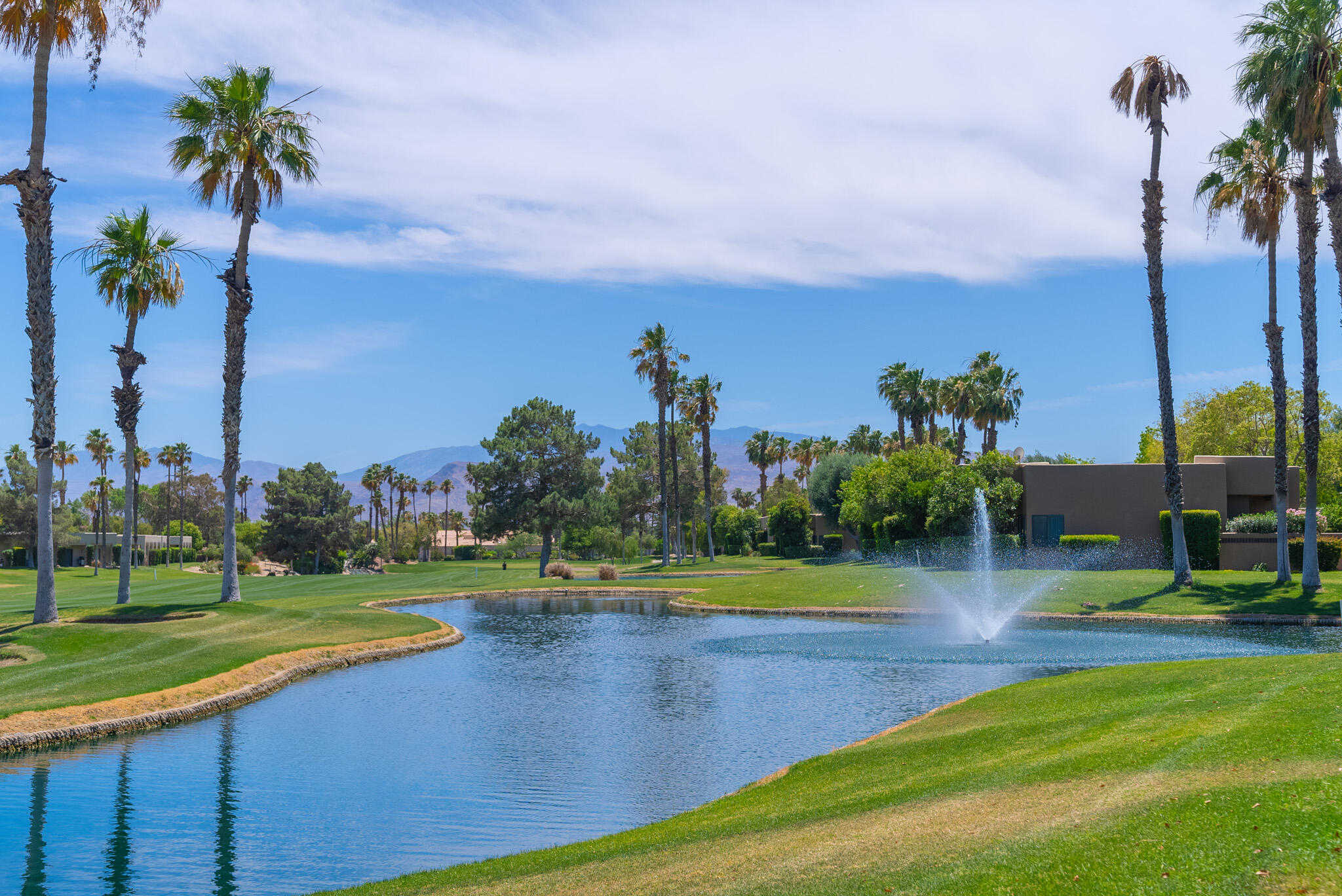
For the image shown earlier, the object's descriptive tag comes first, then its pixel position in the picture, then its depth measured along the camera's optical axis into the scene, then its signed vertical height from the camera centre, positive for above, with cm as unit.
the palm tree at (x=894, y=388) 8281 +1002
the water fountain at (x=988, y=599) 3242 -371
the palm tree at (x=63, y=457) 9994 +673
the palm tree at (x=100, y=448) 10744 +808
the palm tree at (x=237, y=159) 3002 +1132
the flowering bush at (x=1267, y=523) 4353 -117
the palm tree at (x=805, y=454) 13112 +703
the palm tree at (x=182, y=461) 11831 +705
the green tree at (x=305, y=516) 9025 -3
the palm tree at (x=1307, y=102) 3011 +1247
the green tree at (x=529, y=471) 6919 +288
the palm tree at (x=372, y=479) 13062 +485
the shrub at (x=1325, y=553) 3972 -235
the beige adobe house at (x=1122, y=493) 4922 +30
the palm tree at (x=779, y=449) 12681 +758
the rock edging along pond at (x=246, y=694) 1658 -380
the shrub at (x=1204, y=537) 4303 -172
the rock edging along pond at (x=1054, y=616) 3008 -393
